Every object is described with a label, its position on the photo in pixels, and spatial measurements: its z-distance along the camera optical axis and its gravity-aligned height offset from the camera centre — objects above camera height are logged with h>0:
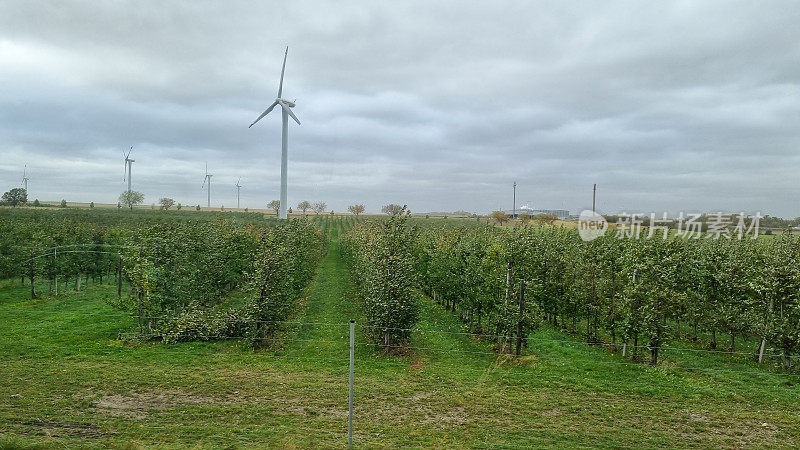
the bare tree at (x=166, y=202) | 151.73 +4.31
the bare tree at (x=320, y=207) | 173.41 +4.65
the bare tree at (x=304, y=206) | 168.27 +4.77
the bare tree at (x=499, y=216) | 86.62 +1.58
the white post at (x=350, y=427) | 7.66 -4.00
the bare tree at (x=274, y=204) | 159.00 +4.90
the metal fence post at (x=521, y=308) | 16.42 -3.32
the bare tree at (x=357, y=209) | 151.00 +3.72
